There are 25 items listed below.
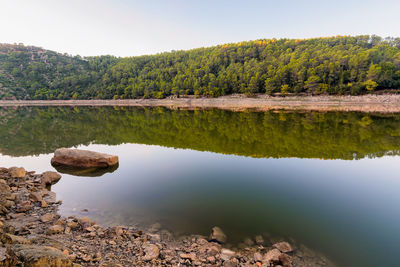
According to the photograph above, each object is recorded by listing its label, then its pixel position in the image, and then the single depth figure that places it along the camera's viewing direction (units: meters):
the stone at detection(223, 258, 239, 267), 4.57
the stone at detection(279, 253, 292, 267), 4.57
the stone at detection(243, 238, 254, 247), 5.38
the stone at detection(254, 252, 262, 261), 4.77
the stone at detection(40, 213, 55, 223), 6.57
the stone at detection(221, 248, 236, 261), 4.87
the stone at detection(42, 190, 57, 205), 8.11
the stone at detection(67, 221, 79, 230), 6.14
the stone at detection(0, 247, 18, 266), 2.70
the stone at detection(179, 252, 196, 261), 4.78
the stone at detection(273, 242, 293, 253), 5.04
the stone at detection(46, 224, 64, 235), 5.72
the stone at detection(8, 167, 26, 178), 10.33
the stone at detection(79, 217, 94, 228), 6.34
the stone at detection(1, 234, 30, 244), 3.72
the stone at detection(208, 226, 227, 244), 5.49
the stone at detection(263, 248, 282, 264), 4.66
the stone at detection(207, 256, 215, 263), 4.73
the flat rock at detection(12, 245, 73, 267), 3.05
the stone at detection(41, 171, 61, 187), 9.82
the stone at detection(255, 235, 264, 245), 5.41
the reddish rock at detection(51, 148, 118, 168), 12.00
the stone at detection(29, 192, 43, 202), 7.93
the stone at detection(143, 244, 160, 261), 4.76
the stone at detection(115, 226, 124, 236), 5.72
